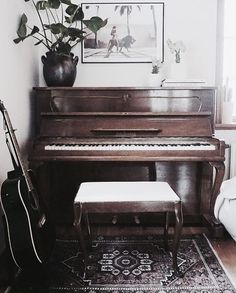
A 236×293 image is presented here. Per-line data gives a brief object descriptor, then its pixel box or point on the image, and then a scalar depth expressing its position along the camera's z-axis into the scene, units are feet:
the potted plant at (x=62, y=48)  9.70
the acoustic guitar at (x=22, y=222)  6.57
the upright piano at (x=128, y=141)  8.76
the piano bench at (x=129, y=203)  7.03
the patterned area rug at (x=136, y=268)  6.93
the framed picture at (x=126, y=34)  11.07
